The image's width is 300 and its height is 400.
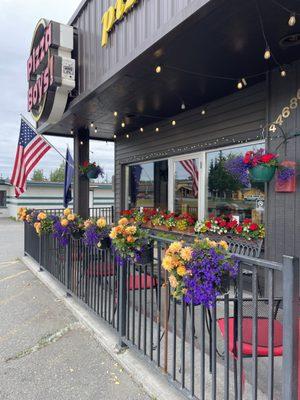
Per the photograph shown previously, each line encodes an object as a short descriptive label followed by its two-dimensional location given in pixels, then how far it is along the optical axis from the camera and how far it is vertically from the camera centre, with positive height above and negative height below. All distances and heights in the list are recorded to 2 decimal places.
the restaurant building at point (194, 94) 3.03 +1.55
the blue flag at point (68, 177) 7.40 +0.56
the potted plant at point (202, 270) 1.81 -0.39
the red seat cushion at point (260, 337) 1.96 -0.88
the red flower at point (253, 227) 4.35 -0.34
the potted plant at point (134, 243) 2.65 -0.34
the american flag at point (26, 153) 6.52 +0.96
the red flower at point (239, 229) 4.49 -0.38
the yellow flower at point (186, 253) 1.85 -0.30
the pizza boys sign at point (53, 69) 5.13 +2.13
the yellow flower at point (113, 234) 2.71 -0.28
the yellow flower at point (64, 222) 3.96 -0.26
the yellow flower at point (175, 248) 1.95 -0.28
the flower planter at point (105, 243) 3.15 -0.41
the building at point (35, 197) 20.92 +0.23
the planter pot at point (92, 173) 6.91 +0.60
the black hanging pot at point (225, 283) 1.83 -0.46
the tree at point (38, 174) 49.74 +4.17
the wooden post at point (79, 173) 7.01 +0.61
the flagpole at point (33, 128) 6.47 +1.44
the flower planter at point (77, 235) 3.91 -0.41
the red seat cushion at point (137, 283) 3.26 -0.87
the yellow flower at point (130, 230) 2.66 -0.24
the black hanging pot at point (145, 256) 2.66 -0.45
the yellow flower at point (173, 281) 1.92 -0.47
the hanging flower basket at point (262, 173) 3.70 +0.34
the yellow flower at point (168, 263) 1.92 -0.37
